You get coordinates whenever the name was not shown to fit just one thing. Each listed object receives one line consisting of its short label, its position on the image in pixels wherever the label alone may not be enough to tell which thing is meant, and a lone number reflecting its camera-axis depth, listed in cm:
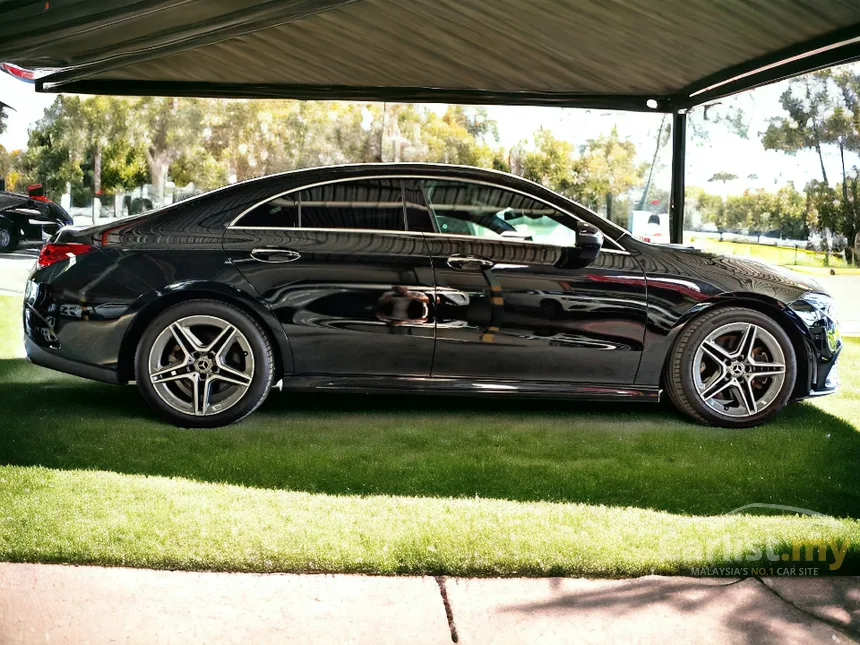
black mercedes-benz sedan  506
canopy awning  577
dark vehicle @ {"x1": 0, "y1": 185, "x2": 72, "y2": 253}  1112
